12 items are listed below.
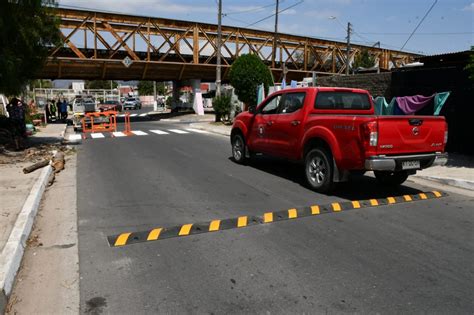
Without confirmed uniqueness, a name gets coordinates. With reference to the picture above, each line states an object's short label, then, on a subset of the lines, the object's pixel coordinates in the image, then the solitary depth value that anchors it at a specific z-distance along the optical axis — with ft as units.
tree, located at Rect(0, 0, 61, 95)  38.11
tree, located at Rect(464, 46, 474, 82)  31.72
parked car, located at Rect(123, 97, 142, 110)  219.61
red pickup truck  22.67
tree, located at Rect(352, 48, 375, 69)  183.75
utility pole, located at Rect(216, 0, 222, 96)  98.32
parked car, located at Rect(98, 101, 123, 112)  125.89
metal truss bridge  111.65
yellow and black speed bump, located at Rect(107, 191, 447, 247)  17.93
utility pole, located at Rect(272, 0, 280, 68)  106.66
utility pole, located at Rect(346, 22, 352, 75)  150.05
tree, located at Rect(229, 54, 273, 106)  84.58
